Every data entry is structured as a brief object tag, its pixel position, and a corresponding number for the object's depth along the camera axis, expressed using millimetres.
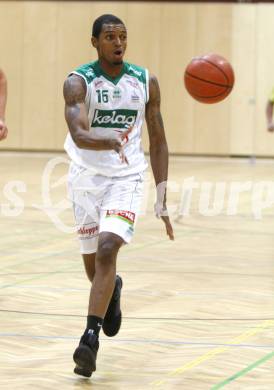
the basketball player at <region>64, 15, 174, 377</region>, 10110
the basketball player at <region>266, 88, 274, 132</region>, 29542
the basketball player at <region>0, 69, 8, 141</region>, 13926
